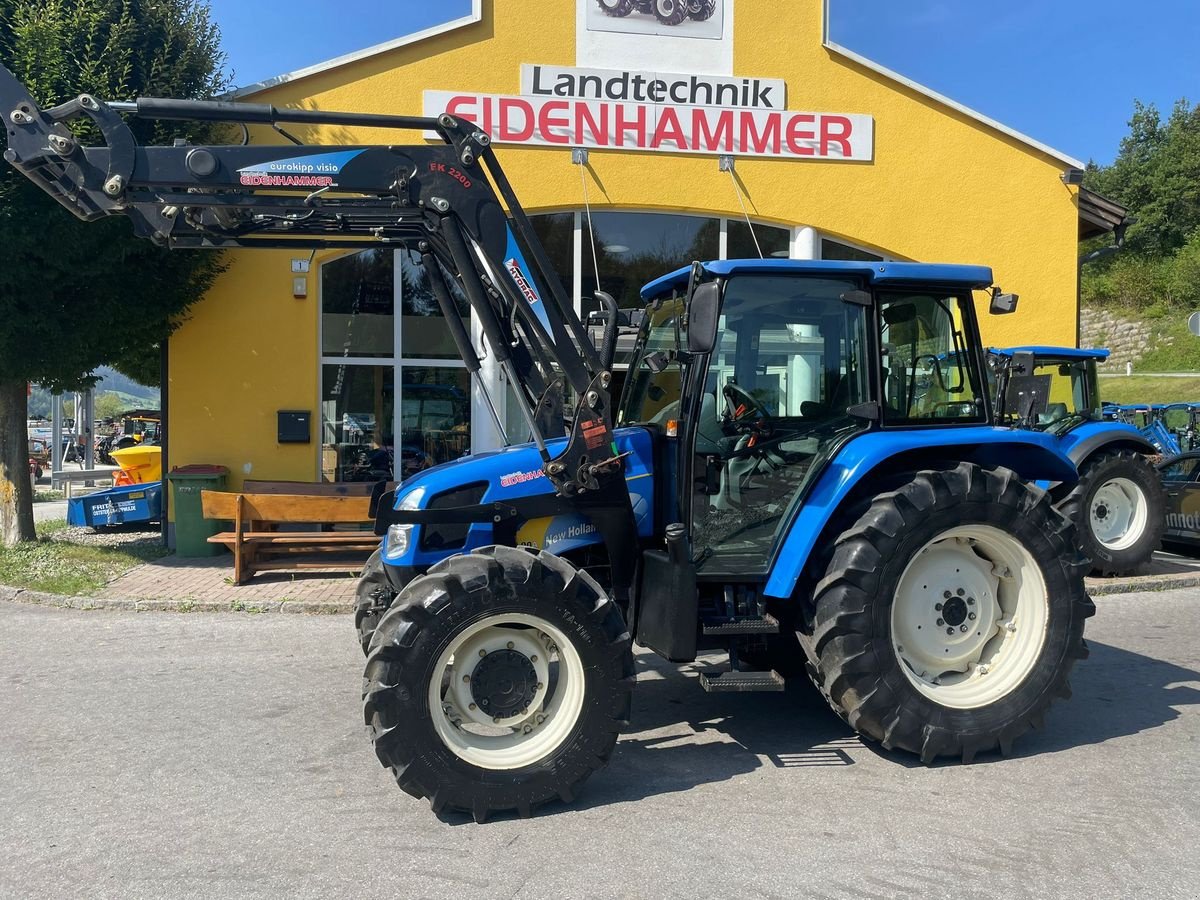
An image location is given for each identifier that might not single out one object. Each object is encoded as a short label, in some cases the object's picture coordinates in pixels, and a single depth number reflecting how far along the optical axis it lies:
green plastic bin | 10.68
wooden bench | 9.30
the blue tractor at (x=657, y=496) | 4.02
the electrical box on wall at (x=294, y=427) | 11.51
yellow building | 11.52
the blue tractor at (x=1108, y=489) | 9.64
